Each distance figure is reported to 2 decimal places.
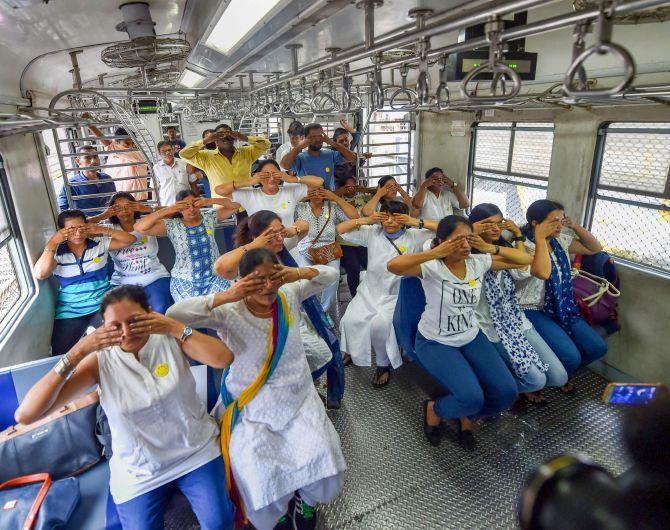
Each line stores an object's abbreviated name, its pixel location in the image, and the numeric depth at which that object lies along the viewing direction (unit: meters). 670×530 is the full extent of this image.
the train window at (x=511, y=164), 5.04
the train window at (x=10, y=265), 3.71
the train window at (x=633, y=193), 3.81
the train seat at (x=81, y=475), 2.18
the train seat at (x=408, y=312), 3.28
